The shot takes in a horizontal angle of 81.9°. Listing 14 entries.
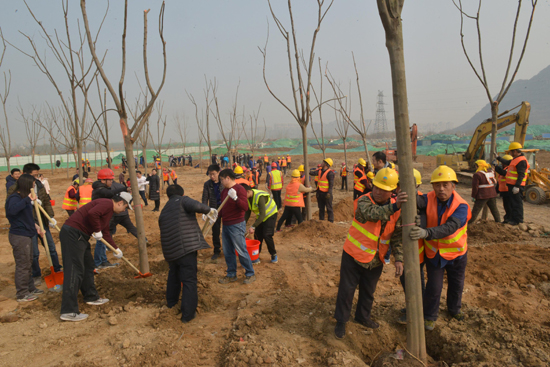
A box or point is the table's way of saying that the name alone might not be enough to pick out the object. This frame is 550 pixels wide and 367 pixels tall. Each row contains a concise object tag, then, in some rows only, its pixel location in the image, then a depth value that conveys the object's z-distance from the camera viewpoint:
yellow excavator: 10.05
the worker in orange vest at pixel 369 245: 2.73
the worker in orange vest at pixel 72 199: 6.64
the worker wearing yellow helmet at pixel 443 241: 2.84
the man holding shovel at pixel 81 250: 3.58
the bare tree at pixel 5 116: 6.89
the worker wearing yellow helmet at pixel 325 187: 7.69
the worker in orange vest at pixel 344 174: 13.69
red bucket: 5.07
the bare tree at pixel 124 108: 3.88
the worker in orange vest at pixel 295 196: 6.98
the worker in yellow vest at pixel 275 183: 8.70
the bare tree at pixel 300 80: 6.22
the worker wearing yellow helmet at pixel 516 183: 6.55
